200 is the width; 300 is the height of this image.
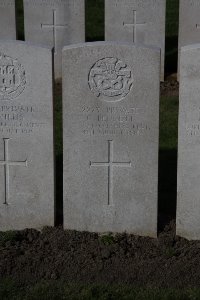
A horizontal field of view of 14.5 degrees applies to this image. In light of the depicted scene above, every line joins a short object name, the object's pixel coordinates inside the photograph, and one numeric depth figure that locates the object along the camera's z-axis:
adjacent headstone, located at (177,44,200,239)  6.45
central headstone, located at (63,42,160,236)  6.52
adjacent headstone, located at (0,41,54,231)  6.61
